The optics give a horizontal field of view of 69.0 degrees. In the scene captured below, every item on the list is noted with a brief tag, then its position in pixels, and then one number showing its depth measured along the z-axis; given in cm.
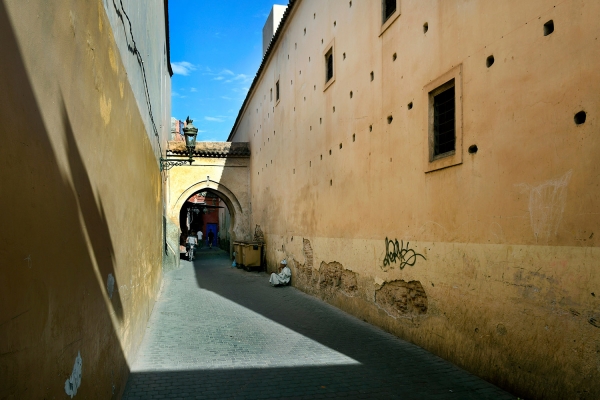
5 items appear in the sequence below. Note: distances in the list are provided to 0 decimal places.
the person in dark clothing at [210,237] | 4134
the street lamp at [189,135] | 1351
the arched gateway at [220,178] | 1939
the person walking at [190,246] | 2297
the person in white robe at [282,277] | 1281
